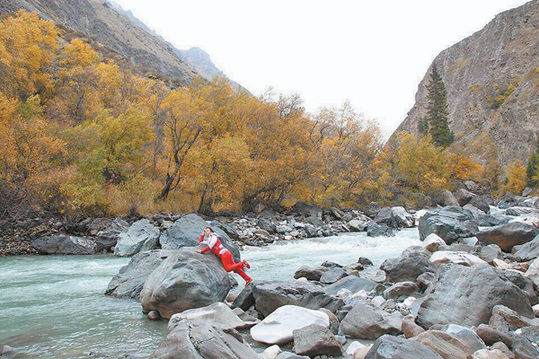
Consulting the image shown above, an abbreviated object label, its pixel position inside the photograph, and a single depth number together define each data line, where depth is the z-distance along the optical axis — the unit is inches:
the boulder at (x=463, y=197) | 1724.9
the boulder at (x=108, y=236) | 742.5
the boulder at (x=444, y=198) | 1763.8
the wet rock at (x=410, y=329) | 261.3
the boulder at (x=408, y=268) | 423.8
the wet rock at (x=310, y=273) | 484.7
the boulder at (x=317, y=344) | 247.9
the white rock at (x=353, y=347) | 250.7
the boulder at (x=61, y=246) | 713.0
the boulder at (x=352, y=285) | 411.2
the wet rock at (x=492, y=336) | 233.0
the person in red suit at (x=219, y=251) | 404.5
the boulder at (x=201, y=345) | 193.3
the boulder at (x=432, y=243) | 598.5
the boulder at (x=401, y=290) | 364.5
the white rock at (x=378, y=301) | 349.4
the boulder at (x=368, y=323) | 276.2
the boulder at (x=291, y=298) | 339.6
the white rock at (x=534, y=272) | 364.1
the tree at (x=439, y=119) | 2827.3
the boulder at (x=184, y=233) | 692.7
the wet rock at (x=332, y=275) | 455.5
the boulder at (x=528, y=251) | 472.7
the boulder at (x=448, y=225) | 727.1
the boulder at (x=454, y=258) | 427.0
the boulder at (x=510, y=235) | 588.4
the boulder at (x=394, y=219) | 1145.4
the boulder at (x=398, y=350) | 200.1
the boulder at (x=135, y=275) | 420.2
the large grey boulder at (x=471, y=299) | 277.7
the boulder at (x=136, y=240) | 696.9
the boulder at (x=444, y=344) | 213.9
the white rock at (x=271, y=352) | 245.3
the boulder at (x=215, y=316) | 299.7
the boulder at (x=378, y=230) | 966.4
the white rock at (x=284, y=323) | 280.4
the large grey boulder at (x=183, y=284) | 340.2
